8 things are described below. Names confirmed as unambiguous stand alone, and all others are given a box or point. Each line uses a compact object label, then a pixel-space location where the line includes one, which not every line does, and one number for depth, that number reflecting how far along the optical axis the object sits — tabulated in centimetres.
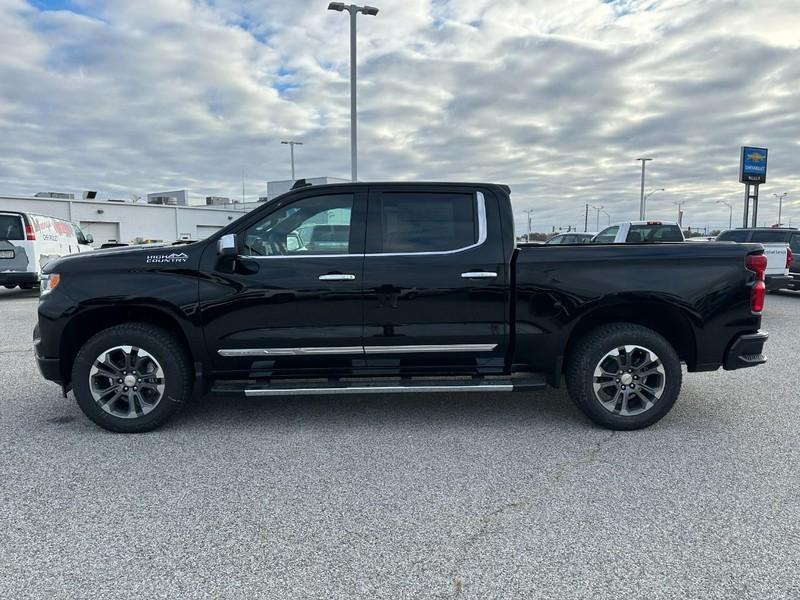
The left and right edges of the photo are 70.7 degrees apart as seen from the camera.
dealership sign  3981
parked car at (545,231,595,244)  2384
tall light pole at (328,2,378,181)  1634
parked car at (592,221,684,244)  1509
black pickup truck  427
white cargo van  1244
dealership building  3391
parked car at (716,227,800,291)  1097
